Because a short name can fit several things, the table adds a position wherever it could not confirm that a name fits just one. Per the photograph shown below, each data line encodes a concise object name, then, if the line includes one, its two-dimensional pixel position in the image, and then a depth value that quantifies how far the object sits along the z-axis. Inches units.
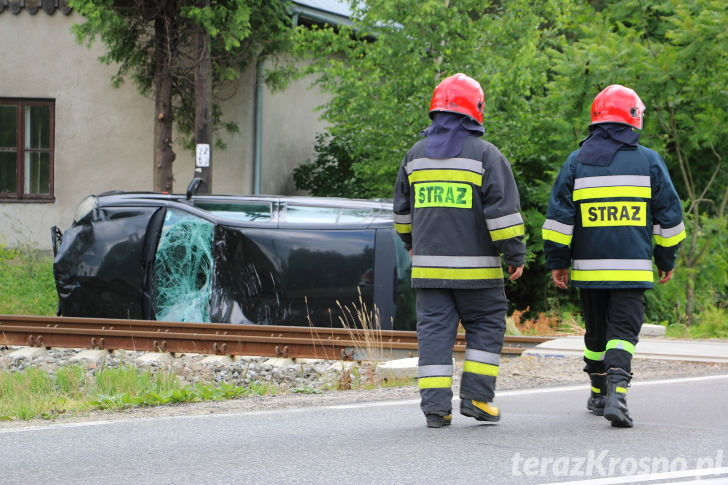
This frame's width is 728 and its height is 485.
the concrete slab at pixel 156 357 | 626.9
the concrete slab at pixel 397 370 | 516.7
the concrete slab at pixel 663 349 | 575.7
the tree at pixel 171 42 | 1061.4
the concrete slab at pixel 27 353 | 662.4
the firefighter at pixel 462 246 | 376.1
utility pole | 1063.0
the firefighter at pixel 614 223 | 387.7
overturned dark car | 706.0
